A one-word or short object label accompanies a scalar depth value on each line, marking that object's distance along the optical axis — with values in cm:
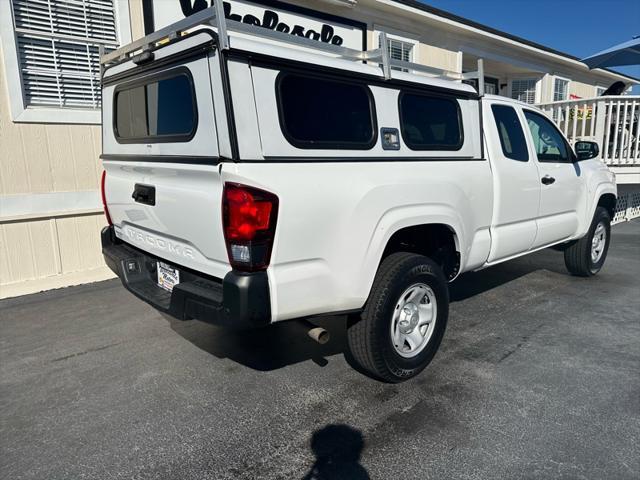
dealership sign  615
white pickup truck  244
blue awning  938
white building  526
